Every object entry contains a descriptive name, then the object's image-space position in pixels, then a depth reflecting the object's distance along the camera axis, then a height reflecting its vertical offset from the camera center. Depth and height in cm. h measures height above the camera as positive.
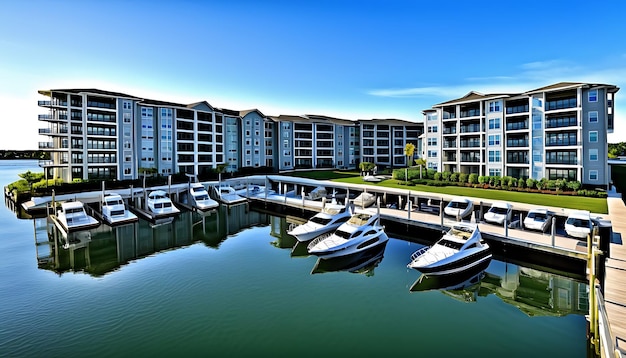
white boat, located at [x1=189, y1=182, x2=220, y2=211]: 4797 -311
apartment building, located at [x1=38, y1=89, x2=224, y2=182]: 5081 +686
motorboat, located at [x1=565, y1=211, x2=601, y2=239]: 2633 -400
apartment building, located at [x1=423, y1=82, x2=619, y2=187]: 4128 +552
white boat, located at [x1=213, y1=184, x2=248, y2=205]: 5212 -286
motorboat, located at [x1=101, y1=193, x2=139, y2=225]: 3903 -392
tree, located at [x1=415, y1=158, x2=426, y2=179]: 5810 +203
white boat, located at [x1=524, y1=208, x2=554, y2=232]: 2888 -400
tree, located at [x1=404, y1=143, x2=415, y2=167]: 6231 +440
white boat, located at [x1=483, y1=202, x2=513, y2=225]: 3122 -367
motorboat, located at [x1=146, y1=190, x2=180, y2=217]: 4338 -374
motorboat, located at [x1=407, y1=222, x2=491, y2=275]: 2335 -561
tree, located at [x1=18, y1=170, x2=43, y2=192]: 5697 +30
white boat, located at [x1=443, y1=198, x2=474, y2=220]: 3434 -346
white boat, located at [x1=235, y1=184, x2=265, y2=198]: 5604 -246
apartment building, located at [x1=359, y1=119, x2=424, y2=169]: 8719 +844
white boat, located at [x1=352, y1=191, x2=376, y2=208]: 4484 -328
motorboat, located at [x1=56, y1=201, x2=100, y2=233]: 3616 -429
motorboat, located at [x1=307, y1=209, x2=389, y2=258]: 2762 -536
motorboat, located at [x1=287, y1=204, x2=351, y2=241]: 3291 -473
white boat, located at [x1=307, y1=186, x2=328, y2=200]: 5162 -271
